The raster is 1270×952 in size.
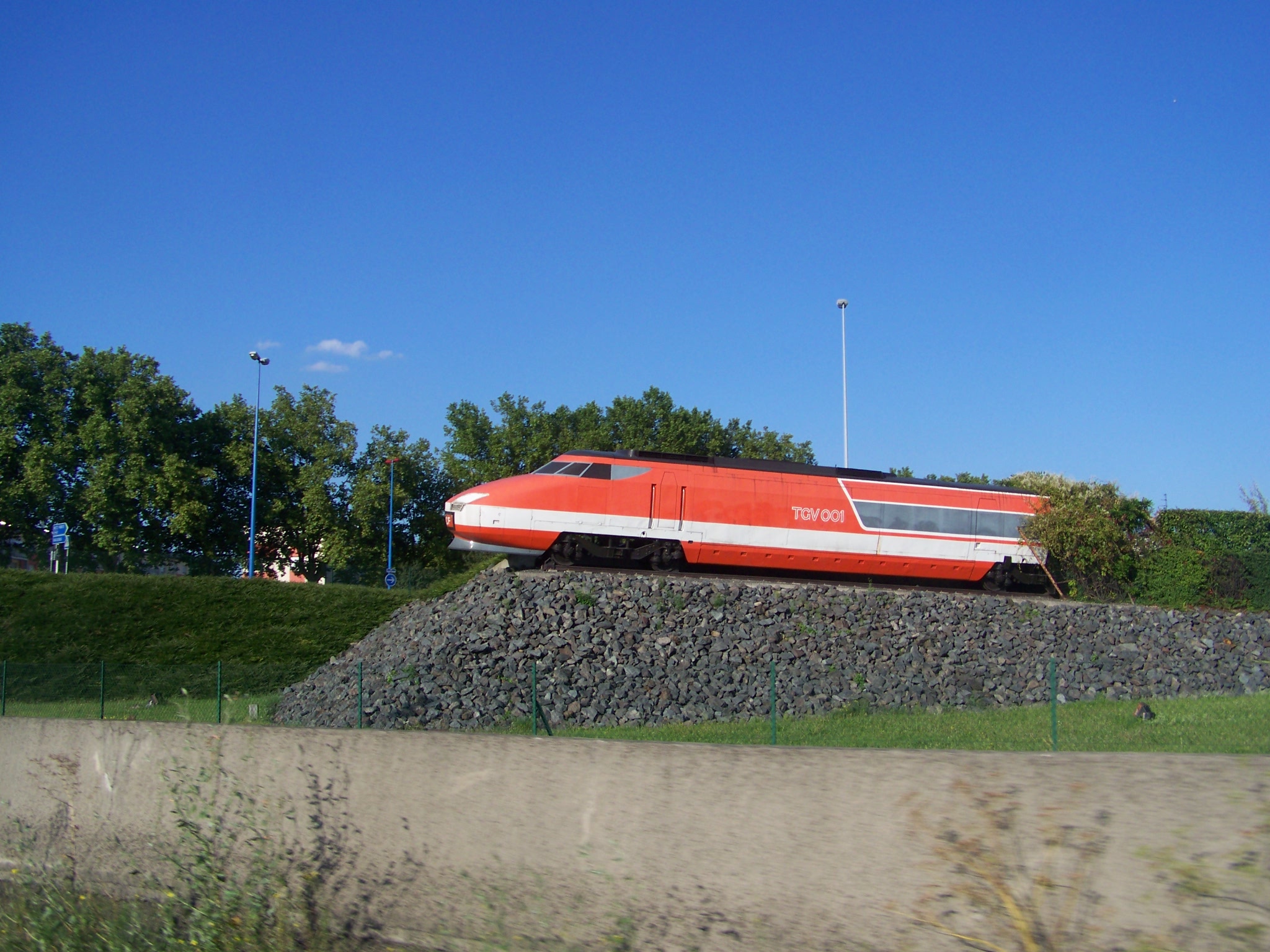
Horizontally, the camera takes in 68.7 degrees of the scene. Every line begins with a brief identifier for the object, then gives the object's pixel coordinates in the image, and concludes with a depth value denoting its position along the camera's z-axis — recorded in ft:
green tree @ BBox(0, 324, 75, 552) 147.84
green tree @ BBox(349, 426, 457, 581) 168.14
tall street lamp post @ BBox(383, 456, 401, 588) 144.56
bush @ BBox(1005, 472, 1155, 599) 88.69
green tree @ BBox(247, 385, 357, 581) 167.53
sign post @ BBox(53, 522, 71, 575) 133.39
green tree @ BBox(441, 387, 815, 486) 174.19
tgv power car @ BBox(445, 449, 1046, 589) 75.72
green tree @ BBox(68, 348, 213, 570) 150.20
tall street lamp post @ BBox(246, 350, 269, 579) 144.97
